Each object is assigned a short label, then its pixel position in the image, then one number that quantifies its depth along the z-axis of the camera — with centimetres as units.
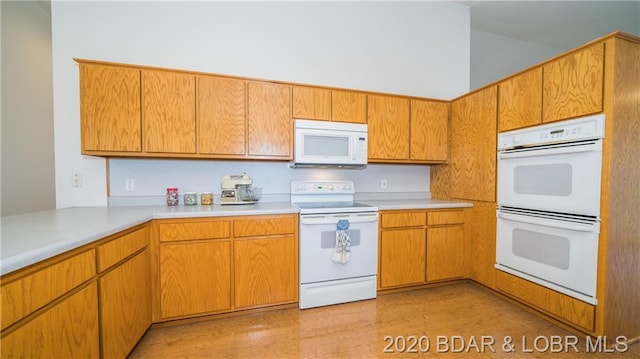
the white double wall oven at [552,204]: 168
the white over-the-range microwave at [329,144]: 241
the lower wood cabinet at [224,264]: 188
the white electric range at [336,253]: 218
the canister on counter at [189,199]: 235
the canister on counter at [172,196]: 231
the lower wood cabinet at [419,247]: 243
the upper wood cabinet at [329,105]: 245
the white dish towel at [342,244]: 222
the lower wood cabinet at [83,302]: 86
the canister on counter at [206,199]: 239
